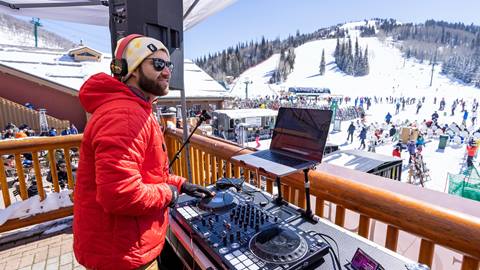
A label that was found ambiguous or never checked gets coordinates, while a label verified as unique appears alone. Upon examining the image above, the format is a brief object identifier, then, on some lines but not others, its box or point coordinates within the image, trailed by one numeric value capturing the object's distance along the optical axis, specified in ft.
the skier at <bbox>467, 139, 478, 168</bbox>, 41.24
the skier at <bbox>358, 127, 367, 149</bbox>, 58.49
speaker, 7.95
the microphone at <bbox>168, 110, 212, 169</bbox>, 6.05
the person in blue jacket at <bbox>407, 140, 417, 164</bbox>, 45.37
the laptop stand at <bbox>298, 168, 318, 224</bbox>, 4.41
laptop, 4.10
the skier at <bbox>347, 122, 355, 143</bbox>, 63.38
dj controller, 3.26
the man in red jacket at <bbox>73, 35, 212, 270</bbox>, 3.13
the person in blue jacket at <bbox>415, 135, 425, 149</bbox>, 50.36
